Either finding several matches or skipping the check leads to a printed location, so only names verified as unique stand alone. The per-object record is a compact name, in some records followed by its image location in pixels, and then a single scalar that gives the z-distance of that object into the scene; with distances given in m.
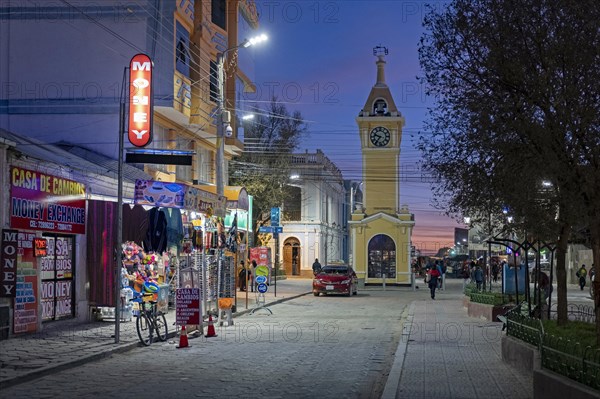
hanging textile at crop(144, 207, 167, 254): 21.94
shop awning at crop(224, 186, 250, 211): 30.31
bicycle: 16.94
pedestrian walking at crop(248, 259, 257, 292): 39.60
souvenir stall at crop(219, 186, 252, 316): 22.95
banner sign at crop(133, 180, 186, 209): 21.47
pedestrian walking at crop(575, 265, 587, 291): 44.81
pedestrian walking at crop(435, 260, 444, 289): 44.56
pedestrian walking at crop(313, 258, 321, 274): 47.96
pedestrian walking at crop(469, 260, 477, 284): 39.32
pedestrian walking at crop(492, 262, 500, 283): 55.53
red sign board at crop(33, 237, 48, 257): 18.00
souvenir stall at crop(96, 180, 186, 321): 21.34
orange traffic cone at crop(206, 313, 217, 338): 18.72
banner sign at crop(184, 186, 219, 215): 23.06
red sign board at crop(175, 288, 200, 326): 17.67
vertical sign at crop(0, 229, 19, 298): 16.62
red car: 38.62
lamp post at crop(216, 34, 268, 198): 25.70
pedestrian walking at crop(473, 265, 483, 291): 35.04
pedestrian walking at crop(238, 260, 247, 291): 39.97
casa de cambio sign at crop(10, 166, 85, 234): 17.25
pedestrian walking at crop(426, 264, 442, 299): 37.08
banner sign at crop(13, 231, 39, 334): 17.33
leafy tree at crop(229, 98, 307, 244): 49.47
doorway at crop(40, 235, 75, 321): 19.08
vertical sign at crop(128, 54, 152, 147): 22.44
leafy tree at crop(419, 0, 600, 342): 10.69
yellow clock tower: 50.50
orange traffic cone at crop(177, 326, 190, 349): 16.62
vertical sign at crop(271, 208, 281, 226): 39.81
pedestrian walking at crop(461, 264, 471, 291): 46.59
